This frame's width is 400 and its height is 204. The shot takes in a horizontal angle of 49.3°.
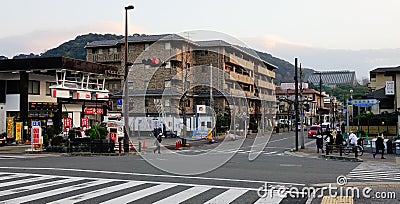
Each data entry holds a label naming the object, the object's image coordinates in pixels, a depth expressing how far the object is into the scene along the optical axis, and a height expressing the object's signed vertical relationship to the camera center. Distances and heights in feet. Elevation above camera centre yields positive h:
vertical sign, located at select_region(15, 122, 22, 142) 112.84 -3.82
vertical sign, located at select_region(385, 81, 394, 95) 169.58 +10.53
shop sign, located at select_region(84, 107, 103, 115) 137.22 +1.90
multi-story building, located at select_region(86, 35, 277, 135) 102.89 +10.60
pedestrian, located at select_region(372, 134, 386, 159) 85.64 -5.79
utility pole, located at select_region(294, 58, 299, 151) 105.60 +6.88
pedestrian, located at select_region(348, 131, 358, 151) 90.54 -5.22
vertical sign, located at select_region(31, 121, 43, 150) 93.86 -4.49
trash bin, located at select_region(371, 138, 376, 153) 93.62 -6.61
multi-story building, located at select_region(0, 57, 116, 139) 115.34 +7.39
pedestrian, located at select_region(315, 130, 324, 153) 99.82 -6.16
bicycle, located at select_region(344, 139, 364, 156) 86.99 -7.00
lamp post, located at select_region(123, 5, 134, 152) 86.33 +2.37
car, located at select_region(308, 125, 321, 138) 189.06 -6.92
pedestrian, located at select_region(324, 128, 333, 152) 93.02 -6.04
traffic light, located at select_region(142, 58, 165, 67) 87.66 +11.08
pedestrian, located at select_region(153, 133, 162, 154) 91.10 -5.80
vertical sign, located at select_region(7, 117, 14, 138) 115.14 -2.84
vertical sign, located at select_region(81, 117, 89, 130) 130.82 -2.09
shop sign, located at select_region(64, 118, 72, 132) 116.43 -2.12
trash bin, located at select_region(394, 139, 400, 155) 92.57 -6.65
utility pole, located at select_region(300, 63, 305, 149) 112.37 +0.78
